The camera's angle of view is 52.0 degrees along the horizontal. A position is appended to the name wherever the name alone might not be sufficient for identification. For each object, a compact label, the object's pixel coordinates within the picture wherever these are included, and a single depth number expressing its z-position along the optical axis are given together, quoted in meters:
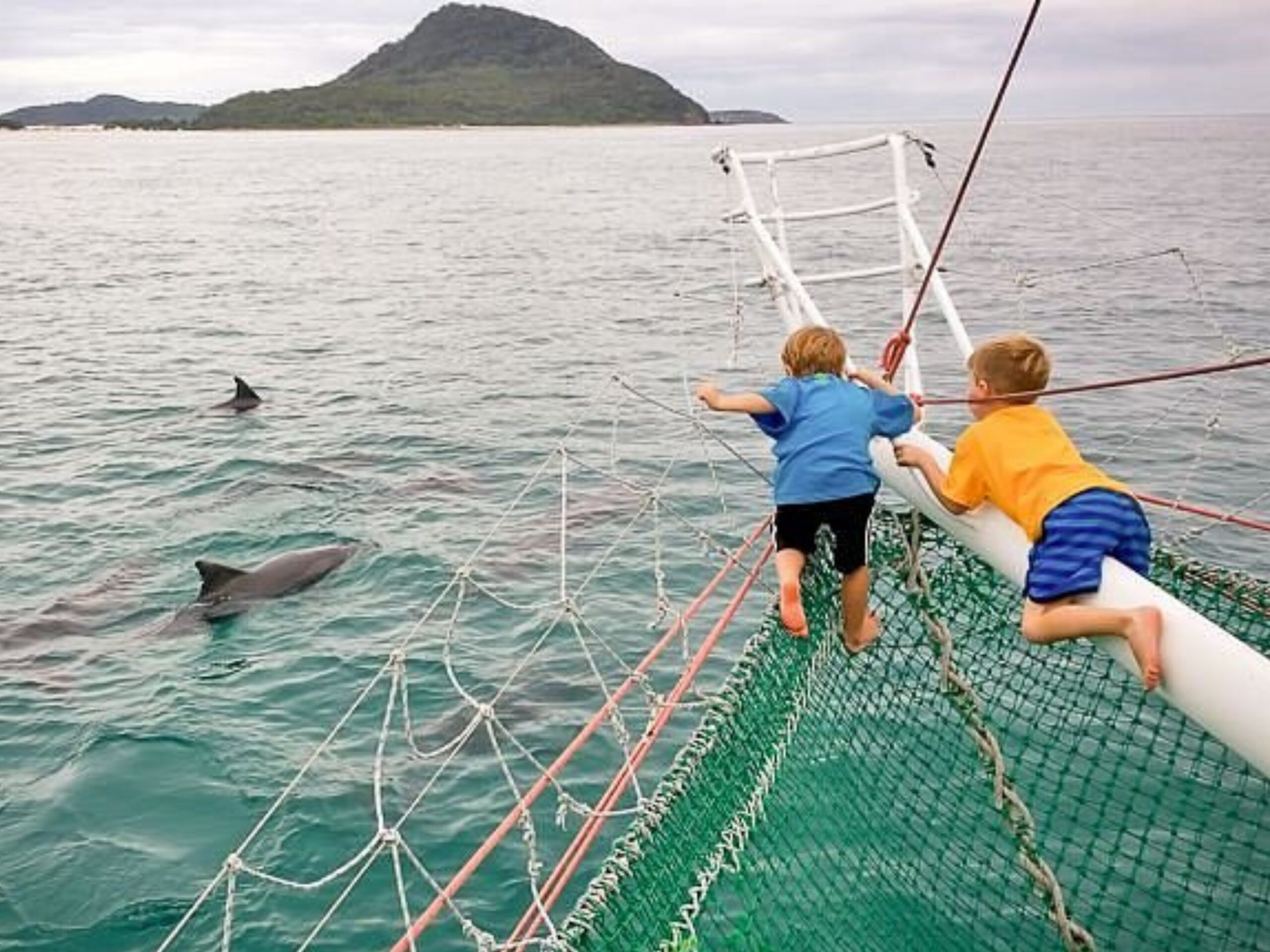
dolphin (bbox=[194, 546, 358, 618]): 12.77
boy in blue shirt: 6.39
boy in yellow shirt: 4.77
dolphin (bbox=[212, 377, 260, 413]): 22.56
